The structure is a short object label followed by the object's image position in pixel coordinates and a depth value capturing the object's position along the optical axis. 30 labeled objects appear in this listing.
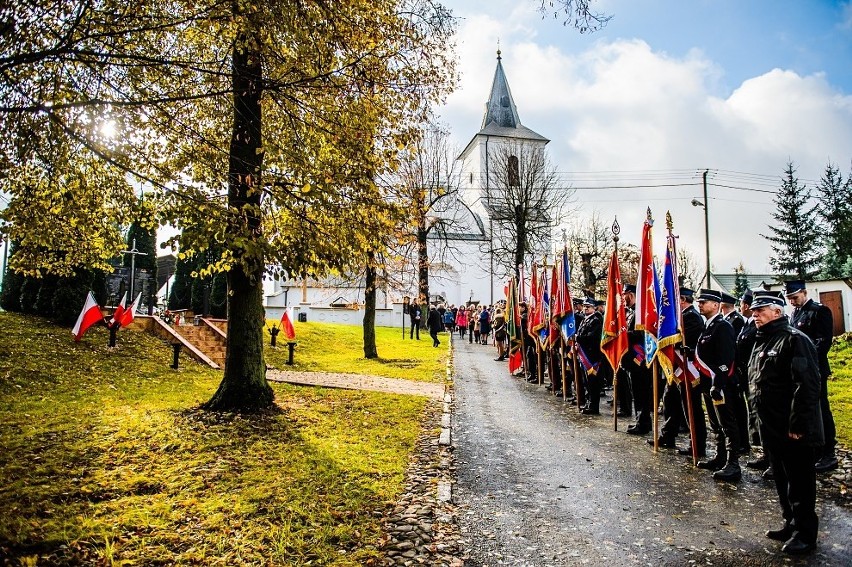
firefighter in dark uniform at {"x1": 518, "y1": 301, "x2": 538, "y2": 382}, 16.45
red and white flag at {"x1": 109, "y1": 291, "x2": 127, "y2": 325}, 14.77
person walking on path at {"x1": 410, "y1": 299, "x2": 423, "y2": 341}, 31.38
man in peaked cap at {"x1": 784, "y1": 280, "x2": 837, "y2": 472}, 6.69
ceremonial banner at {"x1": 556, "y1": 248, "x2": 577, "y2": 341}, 12.20
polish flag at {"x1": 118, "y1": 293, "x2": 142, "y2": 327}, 15.23
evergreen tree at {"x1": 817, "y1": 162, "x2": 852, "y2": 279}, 35.44
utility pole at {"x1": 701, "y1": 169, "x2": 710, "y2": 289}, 30.98
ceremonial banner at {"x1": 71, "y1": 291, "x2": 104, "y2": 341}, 13.70
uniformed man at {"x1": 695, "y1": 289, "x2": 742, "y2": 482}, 6.54
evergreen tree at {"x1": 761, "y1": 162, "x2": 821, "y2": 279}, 42.28
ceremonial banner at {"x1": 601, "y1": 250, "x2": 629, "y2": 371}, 9.47
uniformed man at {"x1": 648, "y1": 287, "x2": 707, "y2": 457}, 7.57
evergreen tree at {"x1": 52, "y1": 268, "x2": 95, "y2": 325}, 15.74
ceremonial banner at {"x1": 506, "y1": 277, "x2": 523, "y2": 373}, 17.44
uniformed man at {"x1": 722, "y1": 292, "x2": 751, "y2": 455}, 7.34
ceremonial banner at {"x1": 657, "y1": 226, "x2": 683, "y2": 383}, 7.50
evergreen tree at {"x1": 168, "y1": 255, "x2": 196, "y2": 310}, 32.69
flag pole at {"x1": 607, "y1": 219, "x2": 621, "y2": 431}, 9.05
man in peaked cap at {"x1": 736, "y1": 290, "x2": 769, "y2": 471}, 7.70
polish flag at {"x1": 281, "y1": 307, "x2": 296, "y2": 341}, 18.19
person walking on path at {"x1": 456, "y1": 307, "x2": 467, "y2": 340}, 39.25
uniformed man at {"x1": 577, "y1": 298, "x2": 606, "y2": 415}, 10.91
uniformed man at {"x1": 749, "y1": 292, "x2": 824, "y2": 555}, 4.41
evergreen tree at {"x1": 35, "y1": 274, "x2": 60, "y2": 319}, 16.22
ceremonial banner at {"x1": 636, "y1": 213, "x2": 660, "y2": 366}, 8.21
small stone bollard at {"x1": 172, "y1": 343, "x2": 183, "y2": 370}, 13.63
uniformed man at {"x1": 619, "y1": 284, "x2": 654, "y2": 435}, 8.91
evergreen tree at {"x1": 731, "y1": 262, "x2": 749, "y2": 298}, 49.93
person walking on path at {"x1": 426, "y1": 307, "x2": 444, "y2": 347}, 27.11
